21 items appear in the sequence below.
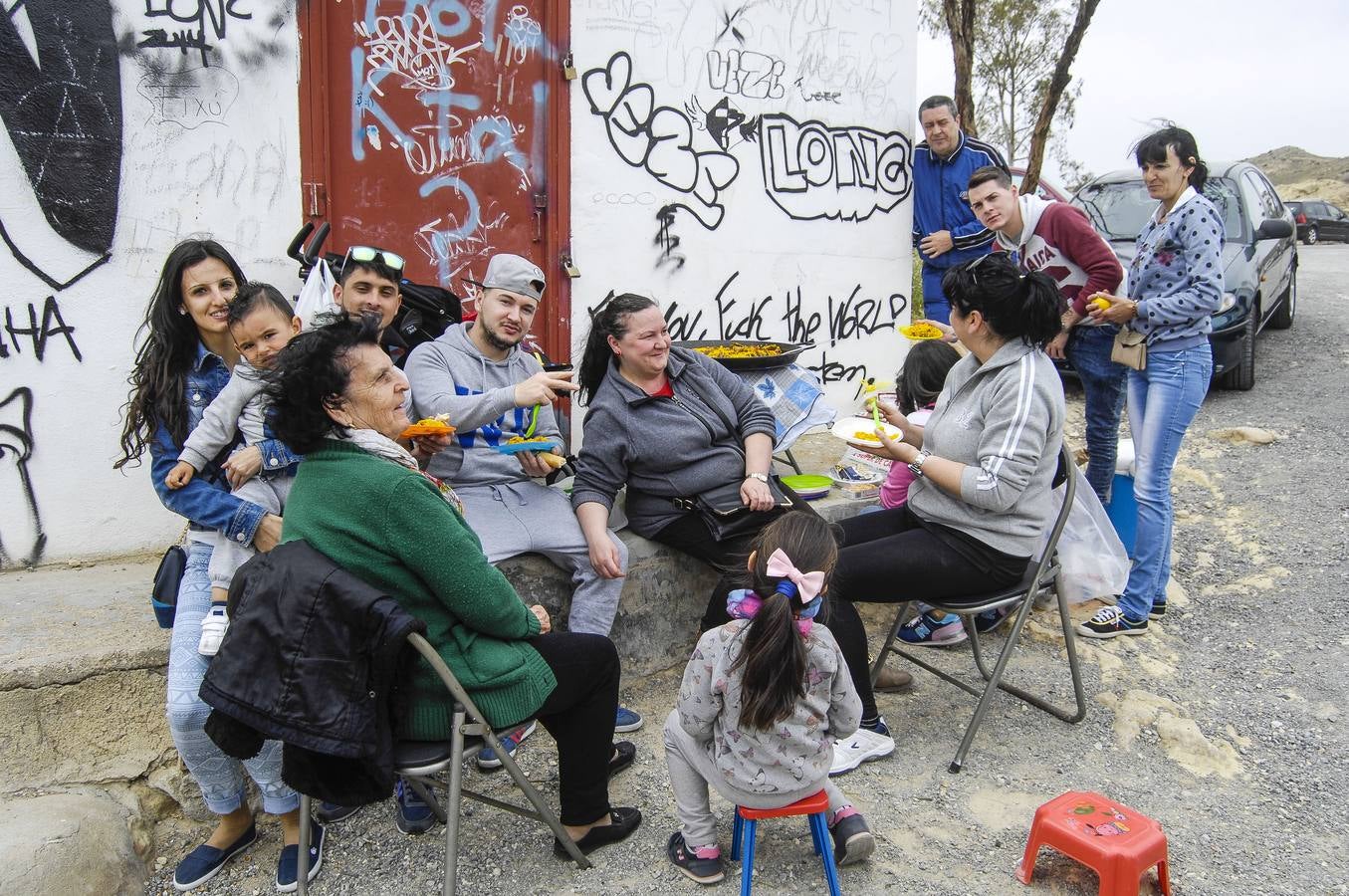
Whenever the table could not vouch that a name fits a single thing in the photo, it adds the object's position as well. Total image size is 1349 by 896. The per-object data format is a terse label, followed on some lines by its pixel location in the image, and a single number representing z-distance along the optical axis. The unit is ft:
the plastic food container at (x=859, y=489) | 15.48
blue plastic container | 15.38
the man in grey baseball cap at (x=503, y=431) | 11.40
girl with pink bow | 7.88
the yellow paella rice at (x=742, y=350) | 15.16
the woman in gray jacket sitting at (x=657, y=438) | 12.11
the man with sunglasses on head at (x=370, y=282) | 11.91
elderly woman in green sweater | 7.66
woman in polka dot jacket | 13.96
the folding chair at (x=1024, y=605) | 11.10
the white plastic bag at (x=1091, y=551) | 12.09
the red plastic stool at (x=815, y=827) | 8.29
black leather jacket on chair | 7.35
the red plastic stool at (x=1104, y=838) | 8.52
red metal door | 14.98
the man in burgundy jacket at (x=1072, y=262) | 15.03
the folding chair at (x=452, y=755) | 8.00
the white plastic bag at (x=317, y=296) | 12.23
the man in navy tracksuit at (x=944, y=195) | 19.01
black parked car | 83.15
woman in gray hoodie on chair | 10.74
